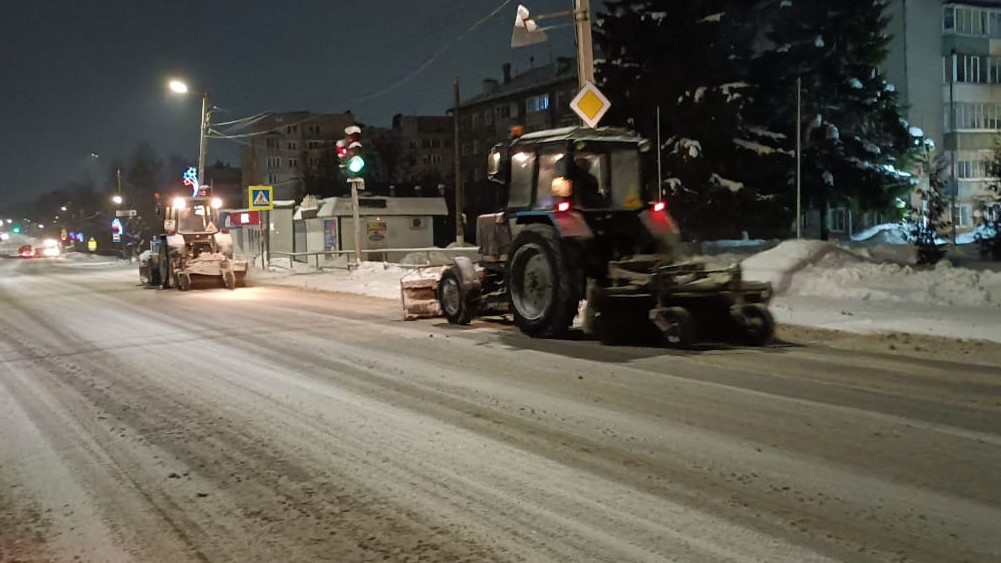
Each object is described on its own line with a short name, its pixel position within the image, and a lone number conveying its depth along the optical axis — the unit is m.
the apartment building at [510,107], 64.38
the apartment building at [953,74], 43.47
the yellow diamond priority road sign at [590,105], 16.33
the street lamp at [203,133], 36.12
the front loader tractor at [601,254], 11.31
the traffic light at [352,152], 25.16
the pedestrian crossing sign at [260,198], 30.69
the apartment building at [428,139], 103.00
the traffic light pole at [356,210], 27.48
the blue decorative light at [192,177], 38.00
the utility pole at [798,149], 24.87
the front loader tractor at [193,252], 26.97
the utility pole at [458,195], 37.06
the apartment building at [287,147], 103.31
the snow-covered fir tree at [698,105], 28.22
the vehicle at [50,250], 83.62
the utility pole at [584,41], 16.92
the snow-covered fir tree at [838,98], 30.89
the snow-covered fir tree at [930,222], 21.30
